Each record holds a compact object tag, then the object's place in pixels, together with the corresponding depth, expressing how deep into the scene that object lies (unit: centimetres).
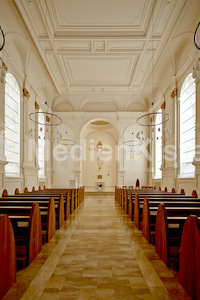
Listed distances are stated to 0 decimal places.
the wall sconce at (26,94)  1019
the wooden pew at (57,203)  513
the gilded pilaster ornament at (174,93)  1020
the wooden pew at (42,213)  349
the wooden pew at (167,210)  349
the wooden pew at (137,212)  521
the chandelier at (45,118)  1206
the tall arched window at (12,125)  894
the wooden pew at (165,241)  307
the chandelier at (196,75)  394
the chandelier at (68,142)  1550
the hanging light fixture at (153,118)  1195
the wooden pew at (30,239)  308
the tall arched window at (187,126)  896
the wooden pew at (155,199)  515
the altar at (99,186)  1759
